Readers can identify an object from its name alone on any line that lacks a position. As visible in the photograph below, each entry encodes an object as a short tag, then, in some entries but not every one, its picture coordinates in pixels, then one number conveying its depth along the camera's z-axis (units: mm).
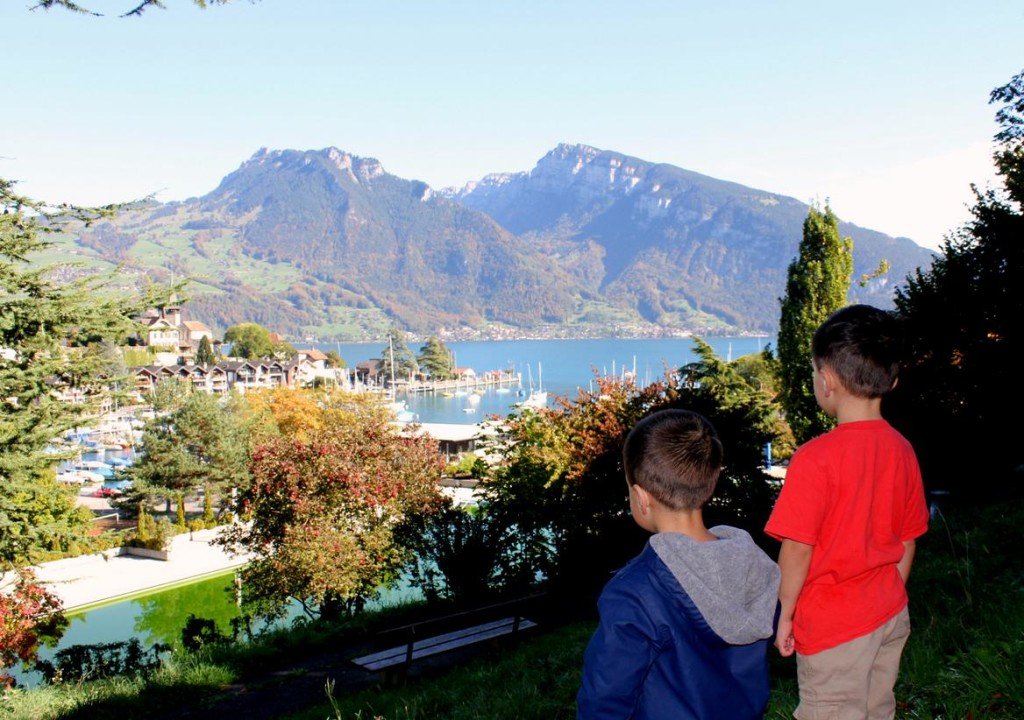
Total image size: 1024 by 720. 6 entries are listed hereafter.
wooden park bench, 7477
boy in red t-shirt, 2342
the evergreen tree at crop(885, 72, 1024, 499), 15242
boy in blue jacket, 1931
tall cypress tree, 30047
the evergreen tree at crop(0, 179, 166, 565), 10359
